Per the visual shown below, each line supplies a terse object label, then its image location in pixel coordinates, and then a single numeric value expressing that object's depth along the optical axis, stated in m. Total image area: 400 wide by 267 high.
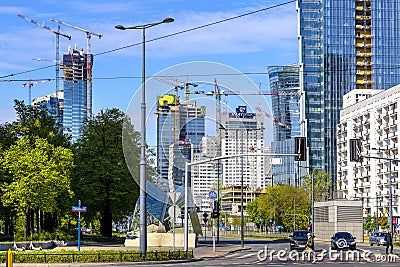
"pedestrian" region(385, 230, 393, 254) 48.81
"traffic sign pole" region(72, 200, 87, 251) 41.18
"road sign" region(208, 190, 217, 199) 49.38
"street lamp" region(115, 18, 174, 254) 36.69
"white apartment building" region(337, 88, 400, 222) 122.56
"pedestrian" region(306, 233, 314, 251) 41.98
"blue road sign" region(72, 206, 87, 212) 41.17
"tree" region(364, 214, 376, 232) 121.44
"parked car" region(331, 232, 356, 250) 56.41
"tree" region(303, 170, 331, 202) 133.38
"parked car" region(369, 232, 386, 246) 74.25
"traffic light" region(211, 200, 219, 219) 52.57
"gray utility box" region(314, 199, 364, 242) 93.50
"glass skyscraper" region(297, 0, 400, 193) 171.00
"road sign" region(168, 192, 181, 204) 41.04
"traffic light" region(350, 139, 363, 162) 38.12
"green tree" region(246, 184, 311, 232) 126.50
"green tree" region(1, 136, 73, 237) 57.56
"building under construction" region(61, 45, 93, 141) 78.58
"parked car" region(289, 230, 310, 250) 55.34
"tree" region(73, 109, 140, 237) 69.94
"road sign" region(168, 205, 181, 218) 40.44
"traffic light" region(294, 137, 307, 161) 35.00
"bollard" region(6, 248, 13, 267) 21.50
